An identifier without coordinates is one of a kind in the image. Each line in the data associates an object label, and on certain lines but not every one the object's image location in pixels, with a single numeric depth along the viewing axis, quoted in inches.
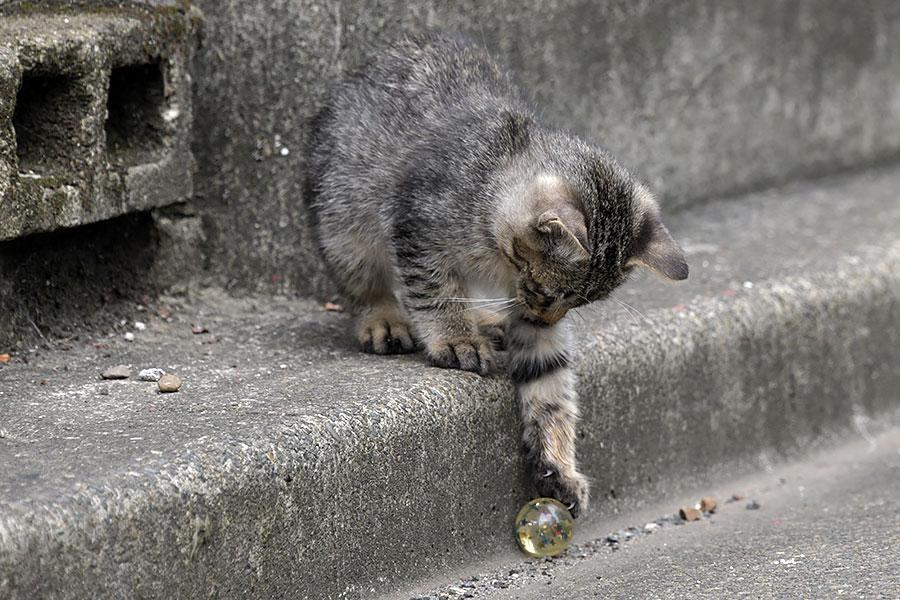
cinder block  219.5
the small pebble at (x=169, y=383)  211.6
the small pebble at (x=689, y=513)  258.7
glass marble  228.4
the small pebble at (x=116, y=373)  220.2
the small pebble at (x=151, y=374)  220.5
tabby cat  224.2
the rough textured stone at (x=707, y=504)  264.1
